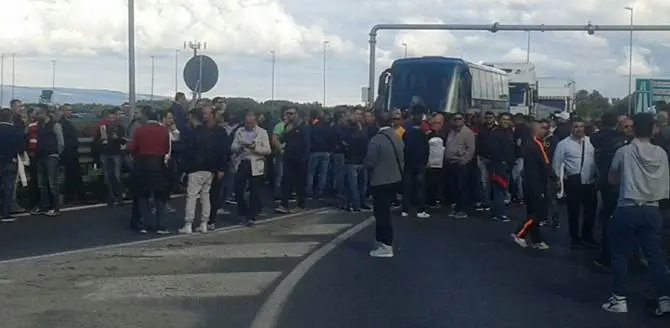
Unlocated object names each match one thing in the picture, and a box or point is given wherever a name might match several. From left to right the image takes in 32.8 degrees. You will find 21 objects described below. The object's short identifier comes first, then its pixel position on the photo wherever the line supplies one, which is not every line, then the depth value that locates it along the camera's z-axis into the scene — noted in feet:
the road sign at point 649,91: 147.79
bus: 108.78
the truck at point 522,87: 166.22
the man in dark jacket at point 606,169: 45.68
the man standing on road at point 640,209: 35.12
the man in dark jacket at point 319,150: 74.64
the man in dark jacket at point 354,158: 68.33
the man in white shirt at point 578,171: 51.42
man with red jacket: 54.85
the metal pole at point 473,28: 128.06
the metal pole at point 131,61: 74.79
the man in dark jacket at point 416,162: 66.08
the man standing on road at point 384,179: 47.65
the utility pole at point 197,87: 73.71
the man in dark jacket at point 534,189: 52.06
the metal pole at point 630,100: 179.76
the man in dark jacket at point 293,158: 67.26
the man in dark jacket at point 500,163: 64.23
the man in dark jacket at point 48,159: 62.23
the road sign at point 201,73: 73.15
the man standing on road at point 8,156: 59.00
